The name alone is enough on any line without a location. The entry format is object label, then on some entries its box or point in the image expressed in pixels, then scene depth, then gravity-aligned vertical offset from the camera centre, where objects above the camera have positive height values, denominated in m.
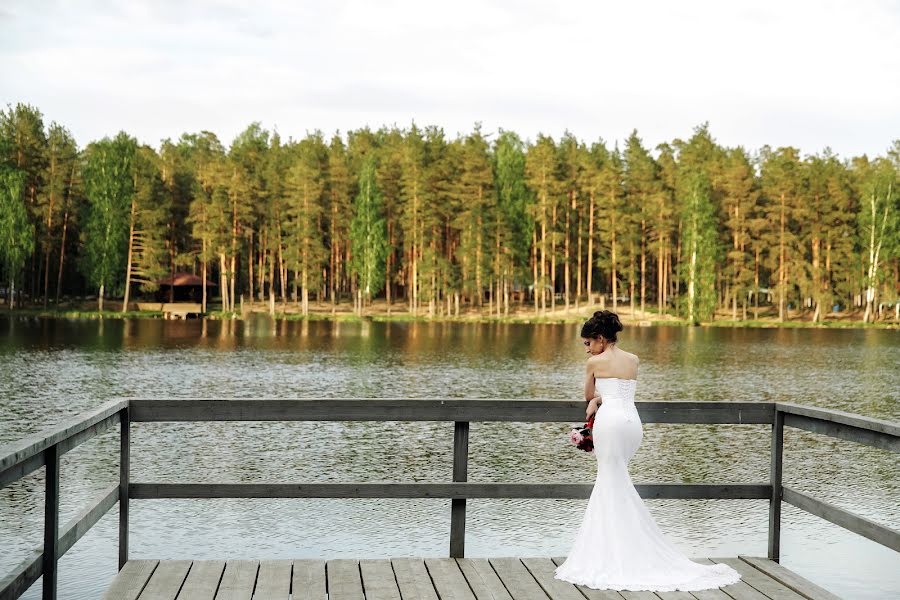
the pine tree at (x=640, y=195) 89.38 +9.41
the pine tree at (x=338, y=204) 91.56 +7.86
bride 6.25 -1.35
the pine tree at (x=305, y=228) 87.00 +5.35
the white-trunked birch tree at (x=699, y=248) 82.12 +4.30
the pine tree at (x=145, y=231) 83.31 +4.57
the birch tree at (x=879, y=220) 84.94 +7.19
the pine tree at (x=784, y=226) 86.44 +6.72
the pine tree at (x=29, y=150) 82.06 +10.74
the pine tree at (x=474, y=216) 87.31 +6.76
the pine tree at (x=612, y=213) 88.95 +7.54
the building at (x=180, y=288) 89.25 -0.07
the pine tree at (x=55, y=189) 81.75 +7.58
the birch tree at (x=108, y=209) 79.94 +6.06
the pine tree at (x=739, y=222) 86.50 +6.83
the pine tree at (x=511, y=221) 89.50 +6.76
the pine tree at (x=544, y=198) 89.88 +8.70
